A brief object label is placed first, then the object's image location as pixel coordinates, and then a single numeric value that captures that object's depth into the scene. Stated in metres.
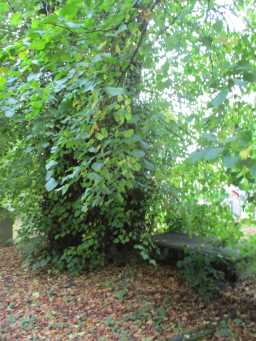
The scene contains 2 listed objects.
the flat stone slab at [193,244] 5.15
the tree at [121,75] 2.62
